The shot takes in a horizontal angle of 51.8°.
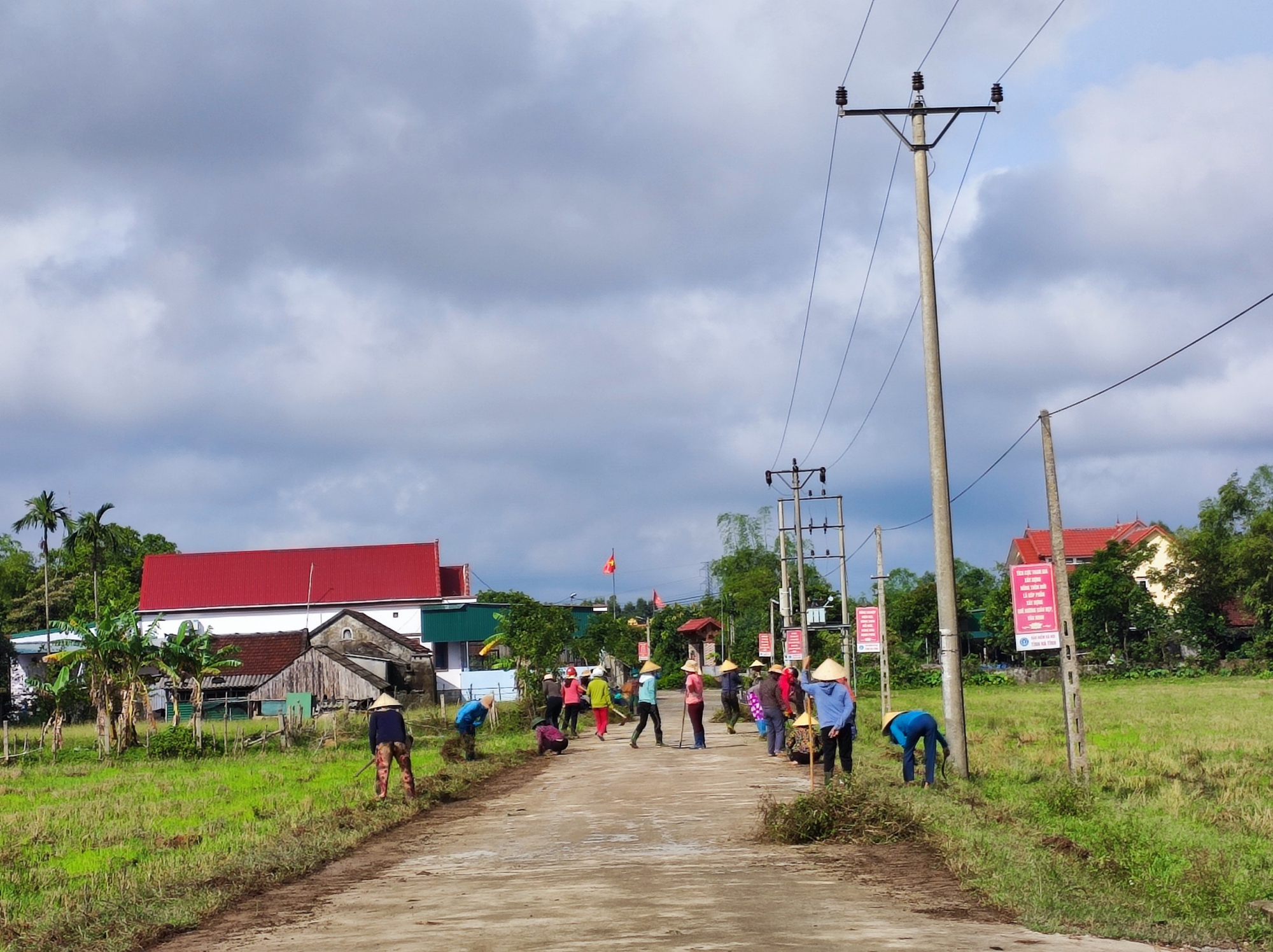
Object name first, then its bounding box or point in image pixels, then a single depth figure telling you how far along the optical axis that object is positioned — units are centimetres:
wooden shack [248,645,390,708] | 5762
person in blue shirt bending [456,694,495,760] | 2553
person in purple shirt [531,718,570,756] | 2781
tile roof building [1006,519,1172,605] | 9144
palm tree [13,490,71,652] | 7844
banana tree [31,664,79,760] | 3519
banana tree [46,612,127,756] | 3553
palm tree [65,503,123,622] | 7969
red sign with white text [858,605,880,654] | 3425
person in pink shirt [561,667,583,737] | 3375
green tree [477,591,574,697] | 4384
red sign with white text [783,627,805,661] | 4719
